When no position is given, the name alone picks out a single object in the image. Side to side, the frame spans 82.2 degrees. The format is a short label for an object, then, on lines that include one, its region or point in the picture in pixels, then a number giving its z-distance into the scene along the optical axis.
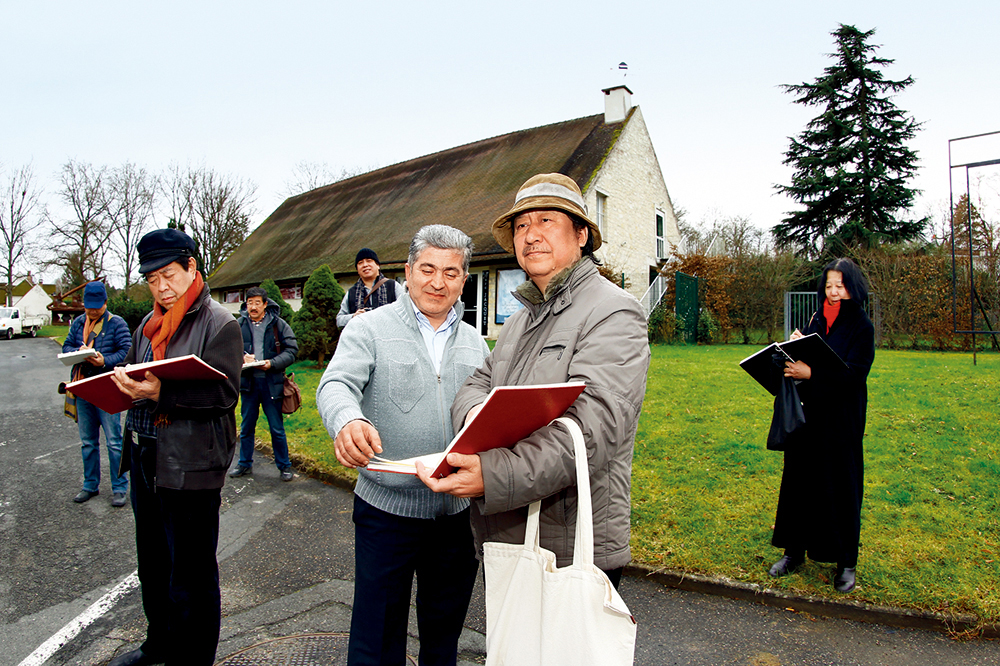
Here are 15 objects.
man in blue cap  5.73
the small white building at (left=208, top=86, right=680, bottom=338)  19.11
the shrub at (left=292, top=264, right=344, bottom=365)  14.12
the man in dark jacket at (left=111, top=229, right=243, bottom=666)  2.68
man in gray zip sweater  2.28
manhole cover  3.02
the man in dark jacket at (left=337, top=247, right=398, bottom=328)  6.23
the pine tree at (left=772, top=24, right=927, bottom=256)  26.11
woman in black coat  3.67
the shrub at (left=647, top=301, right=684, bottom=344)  19.08
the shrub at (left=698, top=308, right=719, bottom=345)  19.91
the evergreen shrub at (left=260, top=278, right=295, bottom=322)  15.20
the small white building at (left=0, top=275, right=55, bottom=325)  67.12
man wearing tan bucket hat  1.62
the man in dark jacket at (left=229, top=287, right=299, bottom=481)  6.51
